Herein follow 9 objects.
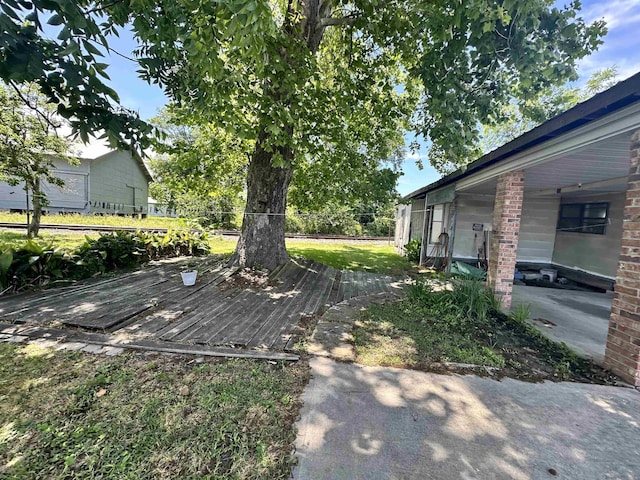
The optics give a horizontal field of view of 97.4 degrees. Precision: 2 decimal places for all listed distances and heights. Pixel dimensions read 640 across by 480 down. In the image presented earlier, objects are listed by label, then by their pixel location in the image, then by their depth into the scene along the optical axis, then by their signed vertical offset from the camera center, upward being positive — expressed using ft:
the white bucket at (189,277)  18.06 -3.90
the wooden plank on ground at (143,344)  9.77 -4.71
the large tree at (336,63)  10.46 +7.79
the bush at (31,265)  14.79 -3.31
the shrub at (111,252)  19.38 -3.07
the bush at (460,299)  14.01 -3.58
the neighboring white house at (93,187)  51.96 +4.58
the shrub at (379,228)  71.51 -0.06
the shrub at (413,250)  35.40 -2.54
